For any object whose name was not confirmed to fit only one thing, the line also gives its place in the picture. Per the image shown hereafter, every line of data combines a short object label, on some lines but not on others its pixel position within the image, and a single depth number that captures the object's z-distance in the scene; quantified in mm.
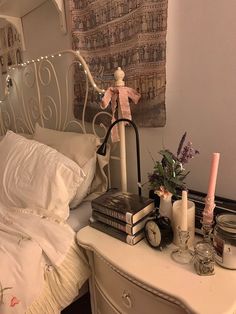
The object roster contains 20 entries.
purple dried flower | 885
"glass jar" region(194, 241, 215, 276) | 757
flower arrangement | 916
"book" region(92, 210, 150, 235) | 936
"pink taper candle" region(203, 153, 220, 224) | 805
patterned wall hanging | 1071
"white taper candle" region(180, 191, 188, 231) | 849
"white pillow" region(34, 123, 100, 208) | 1280
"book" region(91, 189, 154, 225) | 942
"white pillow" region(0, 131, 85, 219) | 1129
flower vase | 945
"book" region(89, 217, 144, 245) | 940
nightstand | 682
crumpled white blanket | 881
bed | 934
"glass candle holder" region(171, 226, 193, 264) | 834
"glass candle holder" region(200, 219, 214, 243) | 849
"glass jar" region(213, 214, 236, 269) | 753
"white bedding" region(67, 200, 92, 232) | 1155
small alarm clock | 891
